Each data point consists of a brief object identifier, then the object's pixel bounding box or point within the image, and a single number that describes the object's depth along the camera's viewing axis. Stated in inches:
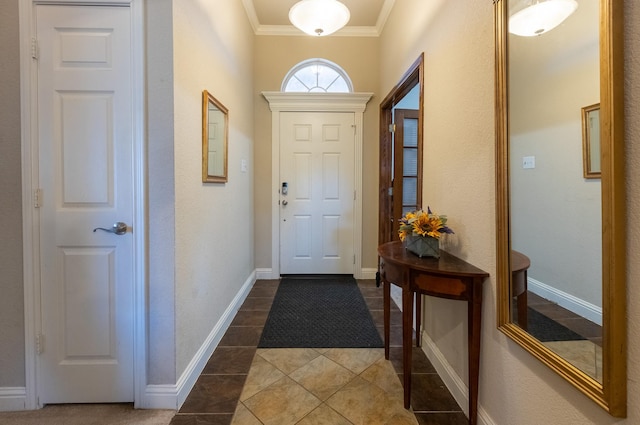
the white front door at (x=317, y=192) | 135.3
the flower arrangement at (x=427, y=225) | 57.7
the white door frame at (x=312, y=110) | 132.3
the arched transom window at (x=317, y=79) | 138.8
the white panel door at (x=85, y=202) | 55.6
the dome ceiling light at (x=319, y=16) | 77.4
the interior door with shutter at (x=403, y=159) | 123.2
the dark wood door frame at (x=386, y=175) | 126.6
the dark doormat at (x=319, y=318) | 83.1
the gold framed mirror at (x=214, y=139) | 71.9
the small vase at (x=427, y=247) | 58.5
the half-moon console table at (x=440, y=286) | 50.1
